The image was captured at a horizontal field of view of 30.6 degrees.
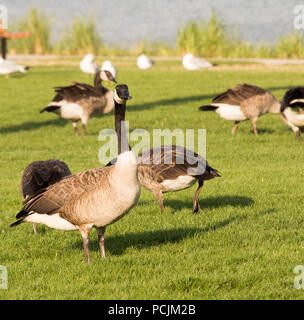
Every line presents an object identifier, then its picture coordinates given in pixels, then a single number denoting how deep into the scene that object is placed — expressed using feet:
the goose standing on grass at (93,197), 20.88
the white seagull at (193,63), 107.34
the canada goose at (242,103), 52.54
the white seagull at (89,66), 105.09
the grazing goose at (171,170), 28.96
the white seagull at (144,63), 118.11
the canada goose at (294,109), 46.09
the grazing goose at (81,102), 55.01
